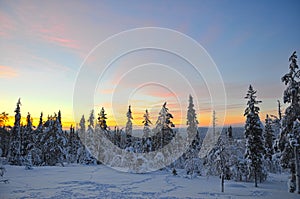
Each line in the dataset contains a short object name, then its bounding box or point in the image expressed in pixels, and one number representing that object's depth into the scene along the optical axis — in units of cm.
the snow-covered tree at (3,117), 4800
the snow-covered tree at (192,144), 4444
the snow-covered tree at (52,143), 5875
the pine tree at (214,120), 5252
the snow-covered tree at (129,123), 6159
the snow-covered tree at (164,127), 5151
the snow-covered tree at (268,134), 5378
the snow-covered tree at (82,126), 7762
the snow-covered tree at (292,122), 2528
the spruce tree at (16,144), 5447
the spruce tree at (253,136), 3609
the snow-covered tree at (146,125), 5625
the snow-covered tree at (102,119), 6494
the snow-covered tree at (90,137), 6484
